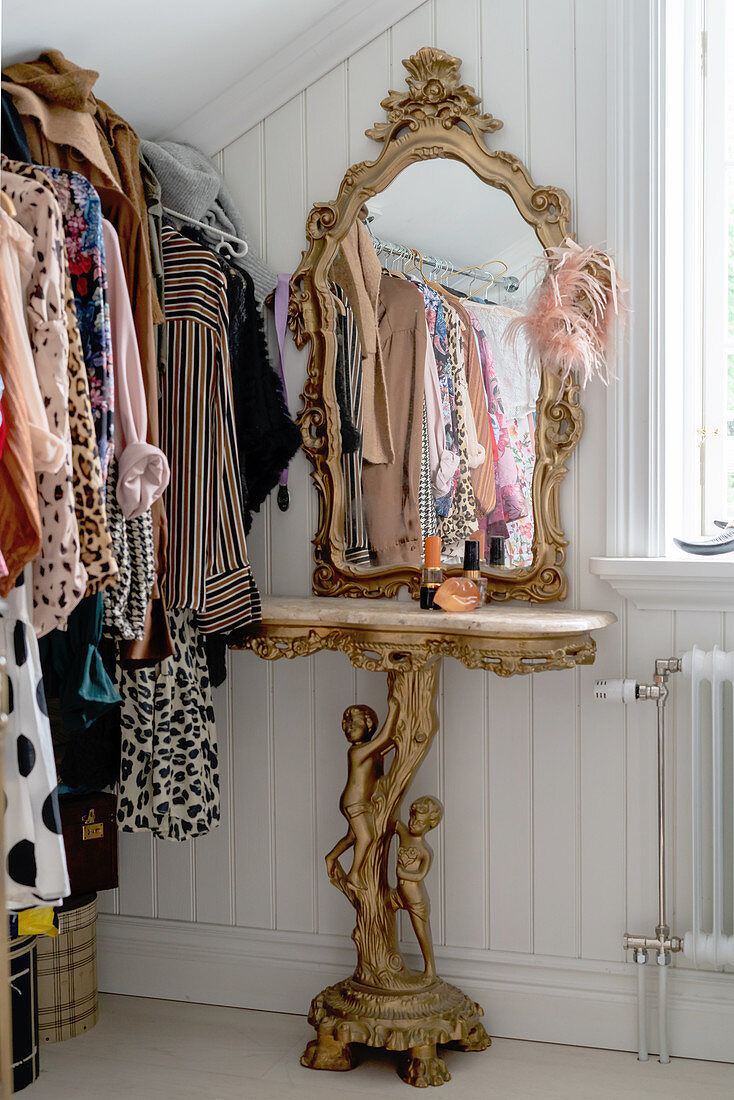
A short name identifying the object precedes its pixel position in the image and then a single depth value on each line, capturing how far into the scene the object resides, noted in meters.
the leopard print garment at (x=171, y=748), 2.21
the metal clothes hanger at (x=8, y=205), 1.55
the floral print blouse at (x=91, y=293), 1.77
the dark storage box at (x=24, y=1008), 2.08
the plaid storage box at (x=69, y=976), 2.35
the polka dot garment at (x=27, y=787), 1.64
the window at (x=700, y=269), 2.32
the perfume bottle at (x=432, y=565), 2.26
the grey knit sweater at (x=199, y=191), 2.35
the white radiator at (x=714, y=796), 2.15
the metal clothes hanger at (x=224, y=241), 2.36
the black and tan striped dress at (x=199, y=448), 2.17
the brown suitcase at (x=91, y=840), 2.30
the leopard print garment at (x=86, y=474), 1.71
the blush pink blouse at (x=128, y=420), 1.88
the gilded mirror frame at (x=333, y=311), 2.33
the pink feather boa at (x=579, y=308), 2.25
